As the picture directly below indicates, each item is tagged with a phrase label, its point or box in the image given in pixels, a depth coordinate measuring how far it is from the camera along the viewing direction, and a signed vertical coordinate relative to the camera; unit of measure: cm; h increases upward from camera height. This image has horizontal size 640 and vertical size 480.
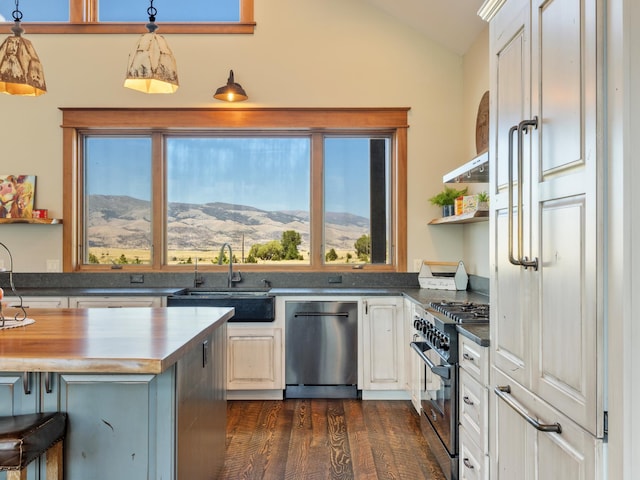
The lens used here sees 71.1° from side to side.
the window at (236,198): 427 +40
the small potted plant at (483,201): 293 +25
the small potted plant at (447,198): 380 +35
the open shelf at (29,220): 396 +17
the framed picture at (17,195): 409 +40
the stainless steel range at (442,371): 224 -71
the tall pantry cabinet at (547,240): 106 +0
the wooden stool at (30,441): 136 -65
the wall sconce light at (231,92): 385 +127
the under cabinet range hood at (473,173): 252 +43
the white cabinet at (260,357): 366 -97
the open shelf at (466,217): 295 +15
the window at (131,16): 416 +211
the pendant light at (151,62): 224 +89
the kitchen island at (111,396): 148 -57
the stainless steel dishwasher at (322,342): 365 -84
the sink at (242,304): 363 -53
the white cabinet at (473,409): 187 -76
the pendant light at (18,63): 218 +87
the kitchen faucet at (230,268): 411 -27
